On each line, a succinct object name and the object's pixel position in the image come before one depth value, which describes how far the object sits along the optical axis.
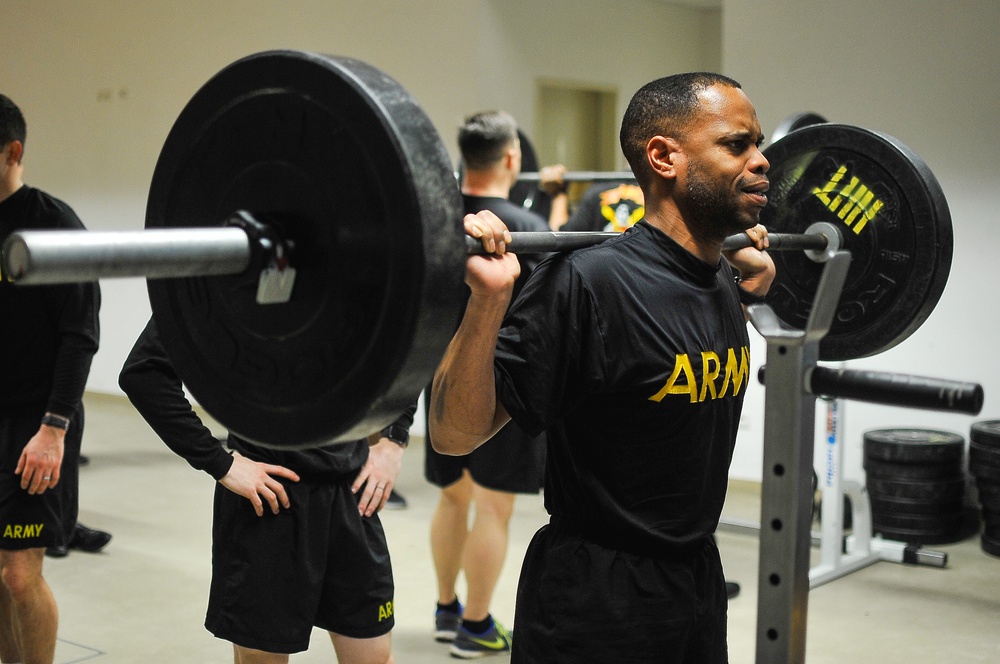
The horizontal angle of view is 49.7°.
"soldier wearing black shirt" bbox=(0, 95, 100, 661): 2.66
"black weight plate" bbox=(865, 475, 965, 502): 4.69
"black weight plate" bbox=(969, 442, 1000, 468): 4.56
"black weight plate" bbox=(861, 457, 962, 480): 4.71
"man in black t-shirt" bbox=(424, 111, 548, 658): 3.35
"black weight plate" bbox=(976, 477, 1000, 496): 4.54
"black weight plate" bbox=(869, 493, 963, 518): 4.69
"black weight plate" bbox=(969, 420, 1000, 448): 4.60
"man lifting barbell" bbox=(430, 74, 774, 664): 1.55
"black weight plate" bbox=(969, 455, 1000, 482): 4.54
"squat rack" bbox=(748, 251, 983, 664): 1.53
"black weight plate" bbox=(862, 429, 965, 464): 4.71
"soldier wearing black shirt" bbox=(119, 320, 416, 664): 2.11
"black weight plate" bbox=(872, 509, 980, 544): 4.70
